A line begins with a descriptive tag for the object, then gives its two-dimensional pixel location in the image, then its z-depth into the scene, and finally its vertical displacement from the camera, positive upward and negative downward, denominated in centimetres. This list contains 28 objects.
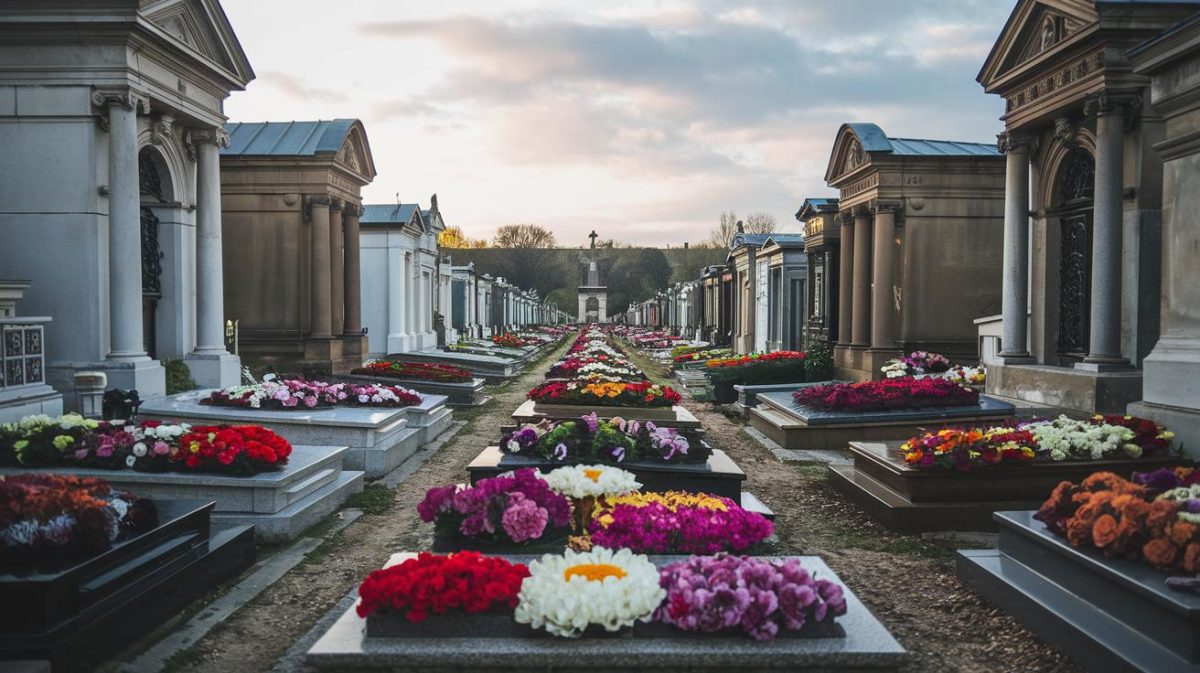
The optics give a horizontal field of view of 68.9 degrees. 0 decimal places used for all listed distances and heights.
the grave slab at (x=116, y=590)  418 -152
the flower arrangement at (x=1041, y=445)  738 -114
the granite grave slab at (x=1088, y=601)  403 -156
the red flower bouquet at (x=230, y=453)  707 -115
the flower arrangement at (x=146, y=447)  716 -113
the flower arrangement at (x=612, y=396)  1250 -119
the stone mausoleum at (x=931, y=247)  1719 +130
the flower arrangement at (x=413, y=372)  1736 -120
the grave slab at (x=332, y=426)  1023 -134
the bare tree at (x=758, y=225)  10206 +1034
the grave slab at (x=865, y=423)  1145 -152
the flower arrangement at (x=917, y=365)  1564 -95
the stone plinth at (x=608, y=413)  1157 -138
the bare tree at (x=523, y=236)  11075 +980
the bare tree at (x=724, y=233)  11169 +1030
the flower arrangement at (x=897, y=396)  1178 -114
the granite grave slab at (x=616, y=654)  394 -155
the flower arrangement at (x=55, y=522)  447 -113
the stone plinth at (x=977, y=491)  739 -152
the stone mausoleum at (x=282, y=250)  1834 +132
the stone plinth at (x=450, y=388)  1702 -153
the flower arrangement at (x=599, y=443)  777 -118
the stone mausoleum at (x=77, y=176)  1097 +174
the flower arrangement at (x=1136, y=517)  440 -112
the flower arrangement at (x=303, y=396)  1099 -109
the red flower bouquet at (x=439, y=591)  411 -132
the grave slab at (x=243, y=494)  703 -148
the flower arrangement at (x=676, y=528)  540 -136
